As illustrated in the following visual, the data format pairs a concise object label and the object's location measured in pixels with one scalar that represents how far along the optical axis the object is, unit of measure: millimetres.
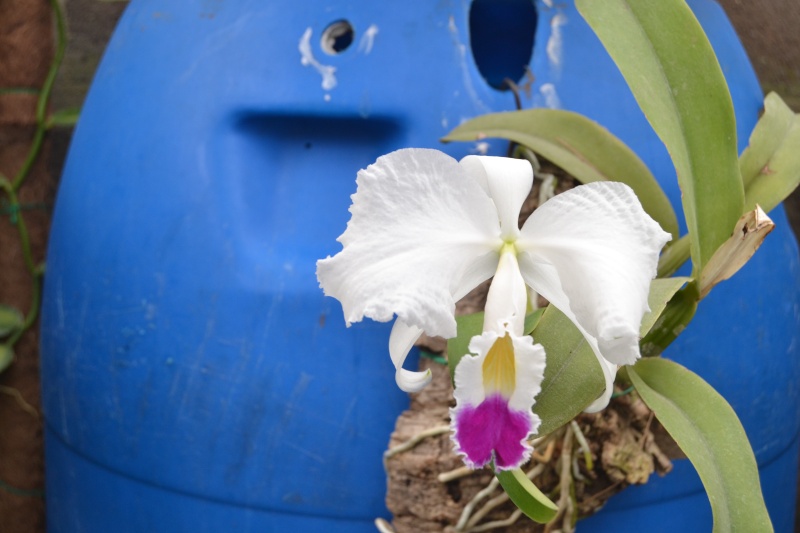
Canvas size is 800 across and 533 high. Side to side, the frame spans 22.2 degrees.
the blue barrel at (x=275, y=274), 1070
